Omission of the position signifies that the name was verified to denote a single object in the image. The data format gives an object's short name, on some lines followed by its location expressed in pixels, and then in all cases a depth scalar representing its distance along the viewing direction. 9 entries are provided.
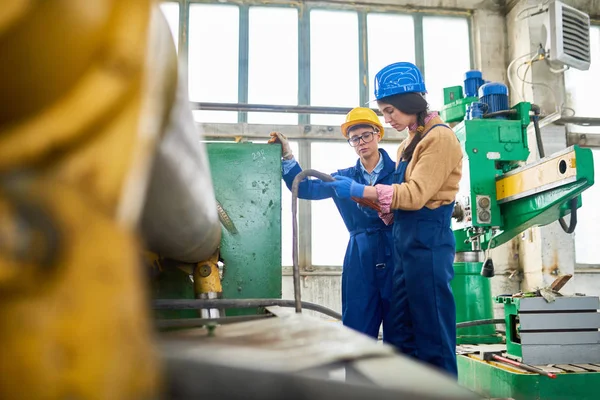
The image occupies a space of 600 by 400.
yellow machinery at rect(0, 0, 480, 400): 0.29
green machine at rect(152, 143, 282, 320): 1.51
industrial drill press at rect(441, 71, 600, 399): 2.29
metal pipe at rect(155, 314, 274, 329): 1.04
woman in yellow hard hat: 2.36
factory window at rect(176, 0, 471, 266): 5.29
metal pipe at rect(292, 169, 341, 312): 1.29
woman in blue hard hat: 1.96
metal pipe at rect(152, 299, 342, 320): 1.26
